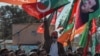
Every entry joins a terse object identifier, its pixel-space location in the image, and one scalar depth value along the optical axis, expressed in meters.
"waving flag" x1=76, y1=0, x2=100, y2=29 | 10.12
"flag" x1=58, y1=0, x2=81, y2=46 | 11.59
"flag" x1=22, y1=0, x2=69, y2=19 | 9.39
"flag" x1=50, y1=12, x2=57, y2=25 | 14.32
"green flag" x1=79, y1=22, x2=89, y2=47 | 10.44
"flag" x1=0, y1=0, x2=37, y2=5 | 10.05
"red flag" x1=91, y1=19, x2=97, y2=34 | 13.20
